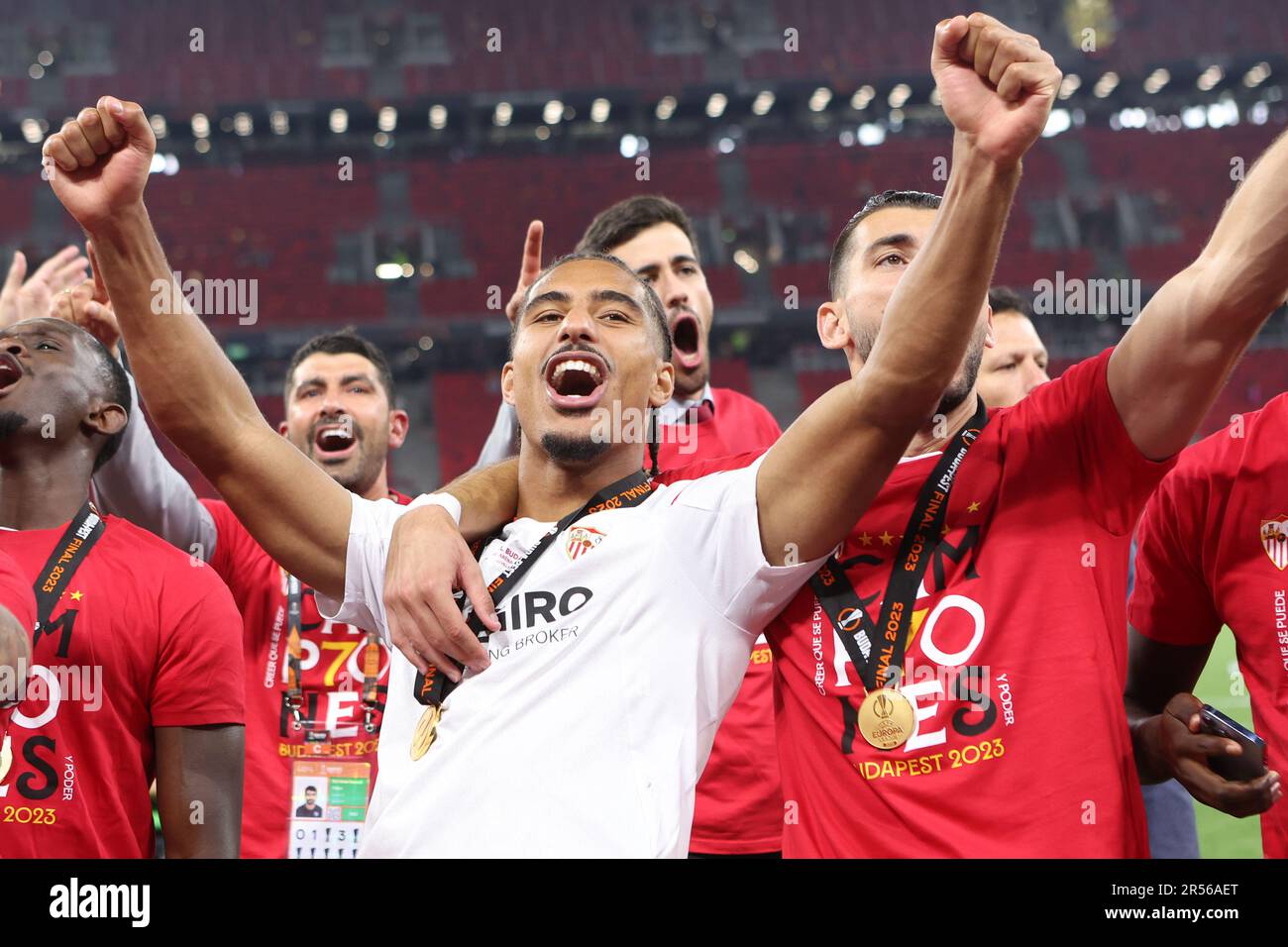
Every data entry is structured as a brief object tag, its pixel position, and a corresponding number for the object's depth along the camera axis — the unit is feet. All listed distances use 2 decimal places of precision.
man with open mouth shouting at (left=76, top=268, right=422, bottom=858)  10.91
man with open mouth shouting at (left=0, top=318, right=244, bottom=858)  8.84
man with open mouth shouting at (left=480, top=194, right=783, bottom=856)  10.41
